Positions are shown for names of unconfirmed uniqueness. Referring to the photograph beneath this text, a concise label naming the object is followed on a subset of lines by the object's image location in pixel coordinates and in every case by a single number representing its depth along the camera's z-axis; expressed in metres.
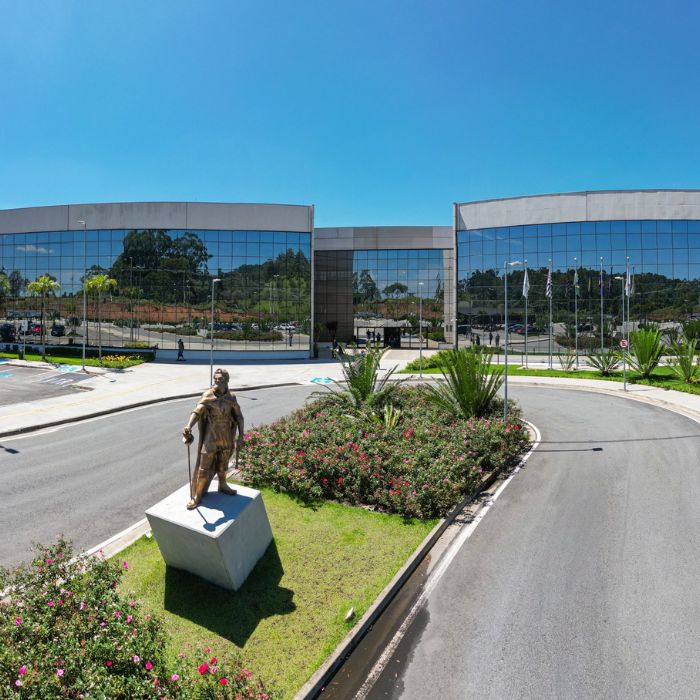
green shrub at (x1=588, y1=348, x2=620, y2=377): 32.47
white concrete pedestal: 6.76
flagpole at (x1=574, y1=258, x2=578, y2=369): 44.36
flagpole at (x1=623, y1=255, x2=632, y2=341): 41.20
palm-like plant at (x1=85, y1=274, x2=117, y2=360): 41.66
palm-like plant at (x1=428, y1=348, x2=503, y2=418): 15.43
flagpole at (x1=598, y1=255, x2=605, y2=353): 41.50
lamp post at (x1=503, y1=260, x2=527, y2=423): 15.25
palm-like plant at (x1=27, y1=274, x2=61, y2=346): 43.34
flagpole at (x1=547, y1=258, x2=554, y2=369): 44.98
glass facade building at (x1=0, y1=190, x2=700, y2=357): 44.19
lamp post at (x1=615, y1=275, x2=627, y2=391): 41.20
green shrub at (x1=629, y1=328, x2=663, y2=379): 30.16
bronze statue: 7.45
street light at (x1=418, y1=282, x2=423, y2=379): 53.67
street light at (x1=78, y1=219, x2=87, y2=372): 46.59
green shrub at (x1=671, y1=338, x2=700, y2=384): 27.62
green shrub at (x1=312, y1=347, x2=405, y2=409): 15.17
